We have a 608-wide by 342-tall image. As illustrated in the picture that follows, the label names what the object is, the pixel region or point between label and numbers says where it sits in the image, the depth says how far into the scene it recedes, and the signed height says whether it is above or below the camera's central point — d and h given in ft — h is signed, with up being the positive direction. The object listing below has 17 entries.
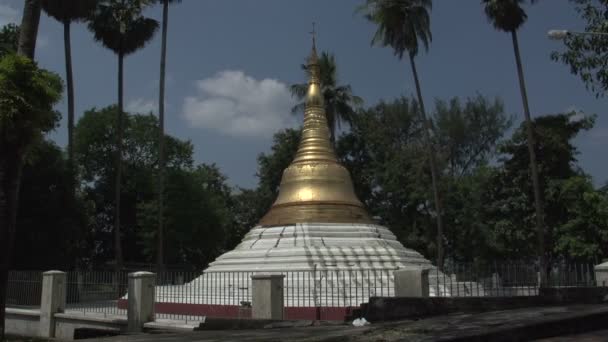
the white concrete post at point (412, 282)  46.03 -1.15
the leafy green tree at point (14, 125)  37.91 +8.78
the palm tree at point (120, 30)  97.45 +37.83
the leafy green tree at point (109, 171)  133.69 +21.03
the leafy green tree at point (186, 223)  119.14 +8.82
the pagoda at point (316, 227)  59.82 +4.30
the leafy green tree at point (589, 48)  41.09 +14.41
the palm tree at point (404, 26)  92.38 +35.60
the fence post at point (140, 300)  48.11 -2.38
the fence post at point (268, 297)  44.57 -2.06
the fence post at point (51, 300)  56.59 -2.71
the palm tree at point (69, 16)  97.60 +40.23
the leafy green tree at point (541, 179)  98.32 +13.36
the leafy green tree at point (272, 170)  131.23 +20.49
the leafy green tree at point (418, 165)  111.65 +19.70
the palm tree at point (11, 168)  37.96 +6.27
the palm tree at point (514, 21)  84.79 +33.63
